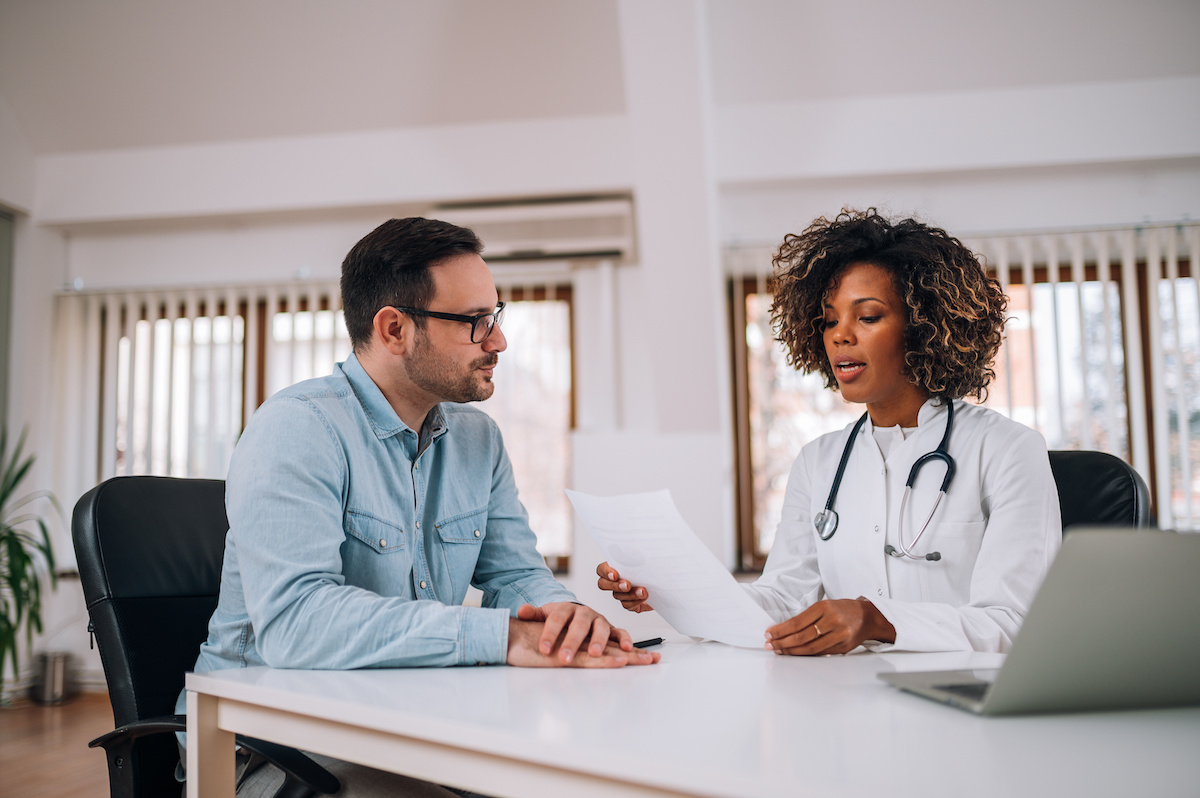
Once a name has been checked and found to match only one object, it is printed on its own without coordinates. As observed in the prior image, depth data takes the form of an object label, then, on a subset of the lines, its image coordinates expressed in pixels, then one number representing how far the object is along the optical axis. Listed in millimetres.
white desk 592
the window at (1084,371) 4008
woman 1315
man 1067
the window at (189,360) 4645
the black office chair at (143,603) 1240
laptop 649
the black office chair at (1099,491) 1473
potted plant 3838
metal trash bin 4270
